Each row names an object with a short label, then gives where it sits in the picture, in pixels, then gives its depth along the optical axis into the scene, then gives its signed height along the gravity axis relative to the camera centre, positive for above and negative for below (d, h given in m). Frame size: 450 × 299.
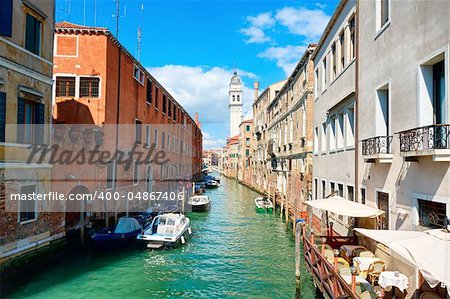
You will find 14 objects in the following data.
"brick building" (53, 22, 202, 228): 15.23 +2.98
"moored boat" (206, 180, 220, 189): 46.10 -2.91
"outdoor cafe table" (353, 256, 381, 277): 6.96 -1.93
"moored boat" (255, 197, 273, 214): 23.38 -2.82
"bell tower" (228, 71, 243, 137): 87.56 +13.81
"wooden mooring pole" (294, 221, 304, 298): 9.28 -2.60
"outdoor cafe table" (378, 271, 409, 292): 5.79 -1.88
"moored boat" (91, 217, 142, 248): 12.96 -2.67
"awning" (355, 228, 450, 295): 4.21 -1.09
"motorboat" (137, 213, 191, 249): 13.48 -2.76
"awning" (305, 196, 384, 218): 7.65 -1.01
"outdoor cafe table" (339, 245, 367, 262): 8.00 -1.97
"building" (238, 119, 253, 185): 52.60 +2.07
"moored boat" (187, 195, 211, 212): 24.02 -2.73
